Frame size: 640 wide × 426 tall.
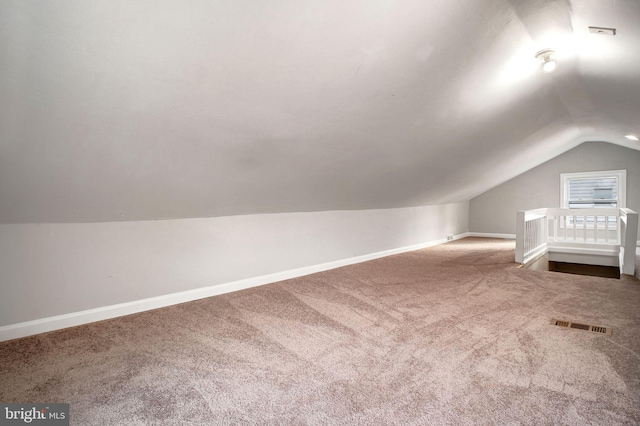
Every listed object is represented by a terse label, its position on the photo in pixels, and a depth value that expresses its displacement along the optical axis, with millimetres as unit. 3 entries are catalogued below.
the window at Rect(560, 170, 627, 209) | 7090
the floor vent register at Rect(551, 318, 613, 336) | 2497
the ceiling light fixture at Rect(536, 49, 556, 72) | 3086
